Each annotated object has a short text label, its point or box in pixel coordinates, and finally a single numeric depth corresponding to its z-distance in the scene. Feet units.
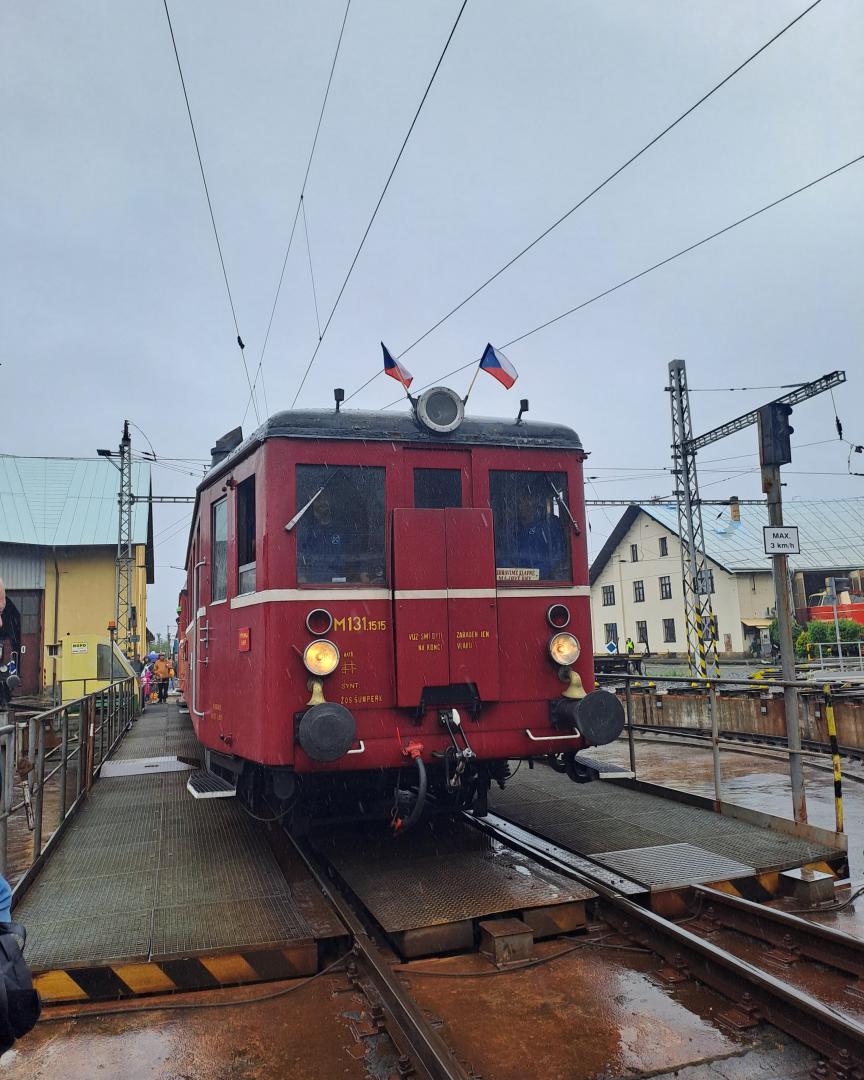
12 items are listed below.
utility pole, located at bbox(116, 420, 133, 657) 90.43
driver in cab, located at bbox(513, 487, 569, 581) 20.24
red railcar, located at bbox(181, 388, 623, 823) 17.80
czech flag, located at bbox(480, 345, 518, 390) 21.61
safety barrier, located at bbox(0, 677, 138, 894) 17.51
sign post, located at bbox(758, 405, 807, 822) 21.15
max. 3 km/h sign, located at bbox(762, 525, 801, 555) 21.81
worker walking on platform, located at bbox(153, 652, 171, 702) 92.16
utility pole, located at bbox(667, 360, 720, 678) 71.82
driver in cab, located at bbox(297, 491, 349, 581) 18.45
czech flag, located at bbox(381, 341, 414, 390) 21.02
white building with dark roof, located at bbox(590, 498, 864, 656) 128.77
